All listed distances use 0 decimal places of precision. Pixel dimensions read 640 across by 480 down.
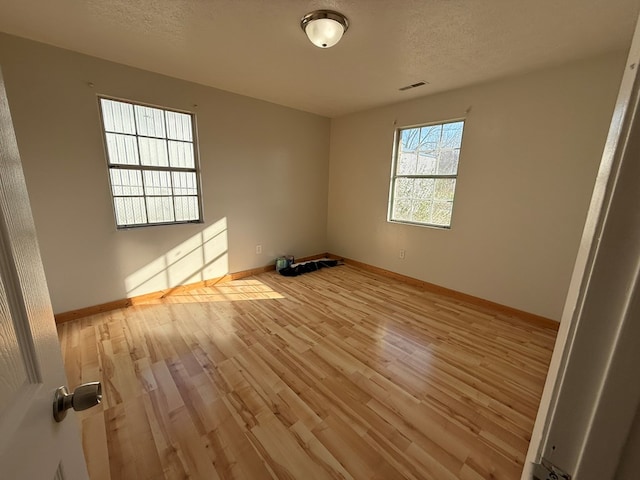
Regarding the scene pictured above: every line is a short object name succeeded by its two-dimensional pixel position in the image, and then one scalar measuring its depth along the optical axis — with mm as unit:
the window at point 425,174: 3129
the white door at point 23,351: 393
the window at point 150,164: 2602
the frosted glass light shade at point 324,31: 1715
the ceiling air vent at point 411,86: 2764
